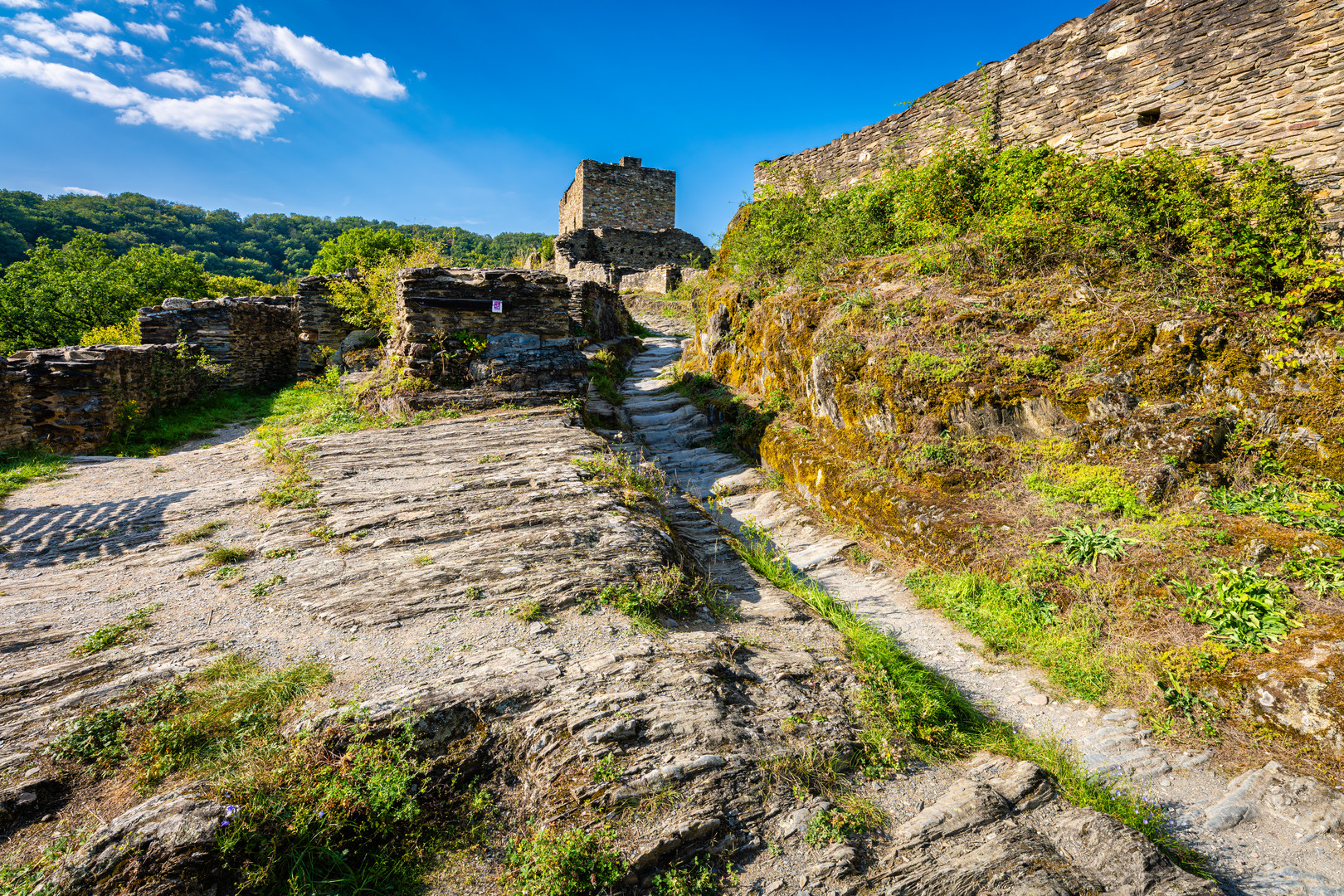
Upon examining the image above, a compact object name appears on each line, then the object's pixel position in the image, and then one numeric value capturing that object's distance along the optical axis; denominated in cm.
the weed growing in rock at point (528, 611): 468
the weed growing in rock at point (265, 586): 480
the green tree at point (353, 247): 3209
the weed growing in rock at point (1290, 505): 514
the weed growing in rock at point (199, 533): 574
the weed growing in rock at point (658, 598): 496
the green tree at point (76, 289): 2567
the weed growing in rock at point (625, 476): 718
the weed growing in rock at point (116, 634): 395
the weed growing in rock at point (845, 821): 316
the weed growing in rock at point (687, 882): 281
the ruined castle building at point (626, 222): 3369
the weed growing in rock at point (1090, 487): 607
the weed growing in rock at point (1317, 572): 455
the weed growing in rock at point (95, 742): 304
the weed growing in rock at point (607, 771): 331
